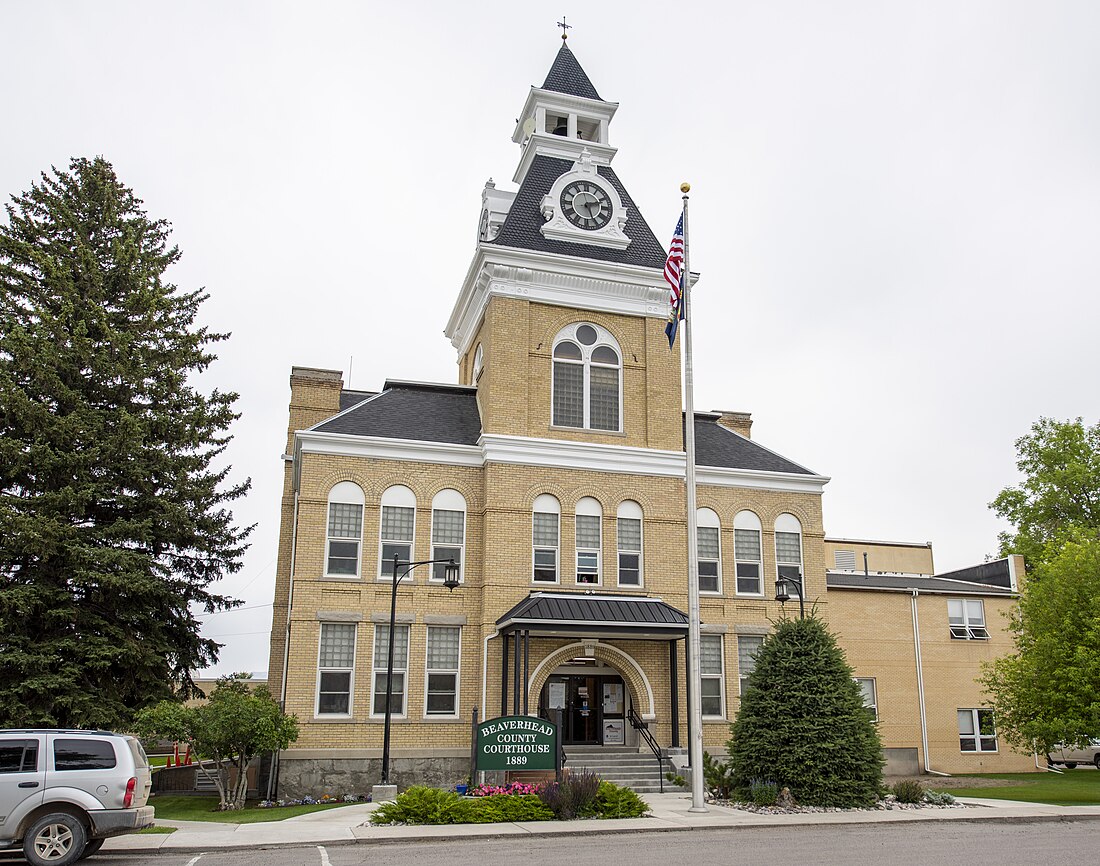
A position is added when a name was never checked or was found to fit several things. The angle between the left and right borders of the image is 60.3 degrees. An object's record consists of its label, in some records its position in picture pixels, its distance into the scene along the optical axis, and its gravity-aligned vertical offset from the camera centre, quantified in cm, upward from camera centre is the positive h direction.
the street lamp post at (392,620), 2300 +171
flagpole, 2023 +142
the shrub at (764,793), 2077 -208
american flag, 2342 +1006
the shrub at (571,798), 1941 -207
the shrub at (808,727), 2100 -69
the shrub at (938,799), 2197 -228
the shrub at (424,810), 1864 -226
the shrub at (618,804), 1956 -220
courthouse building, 2633 +508
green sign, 2128 -112
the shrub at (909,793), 2197 -215
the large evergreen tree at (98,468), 2416 +583
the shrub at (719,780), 2255 -196
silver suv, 1420 -156
